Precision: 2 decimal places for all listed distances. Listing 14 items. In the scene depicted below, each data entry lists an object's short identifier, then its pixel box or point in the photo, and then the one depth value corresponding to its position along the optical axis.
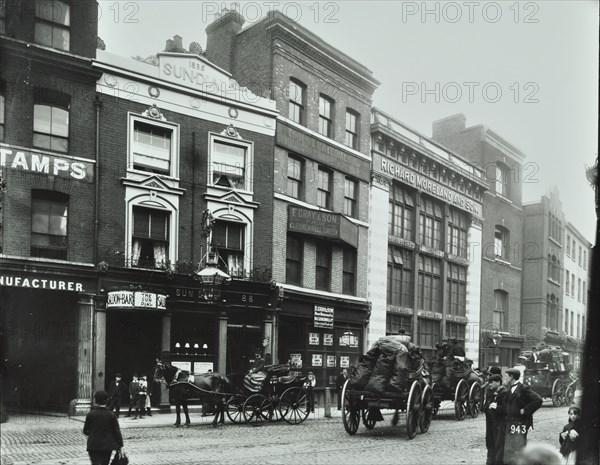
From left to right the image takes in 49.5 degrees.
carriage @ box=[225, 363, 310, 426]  16.75
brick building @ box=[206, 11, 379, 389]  24.80
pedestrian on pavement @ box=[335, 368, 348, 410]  22.62
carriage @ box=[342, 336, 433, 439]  14.09
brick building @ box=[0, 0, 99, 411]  18.20
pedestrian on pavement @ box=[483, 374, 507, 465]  10.14
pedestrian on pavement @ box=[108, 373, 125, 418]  18.09
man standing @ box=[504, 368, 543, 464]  9.91
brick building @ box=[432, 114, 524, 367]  37.81
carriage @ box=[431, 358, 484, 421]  18.28
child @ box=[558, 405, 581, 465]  8.63
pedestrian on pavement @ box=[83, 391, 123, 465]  8.30
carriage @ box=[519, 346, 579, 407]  22.69
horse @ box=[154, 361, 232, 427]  16.48
